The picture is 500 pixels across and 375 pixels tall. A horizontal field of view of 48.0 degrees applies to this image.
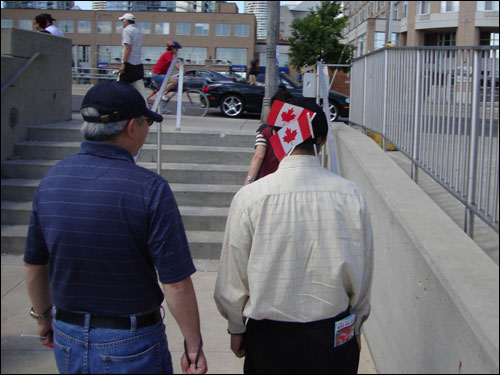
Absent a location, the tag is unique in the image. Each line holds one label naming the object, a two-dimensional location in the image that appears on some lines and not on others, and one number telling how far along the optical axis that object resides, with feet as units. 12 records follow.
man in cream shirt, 7.47
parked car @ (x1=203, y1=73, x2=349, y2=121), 47.21
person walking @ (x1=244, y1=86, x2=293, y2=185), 16.72
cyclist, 37.50
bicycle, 38.98
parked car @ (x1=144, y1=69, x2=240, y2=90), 66.27
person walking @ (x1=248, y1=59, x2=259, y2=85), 52.45
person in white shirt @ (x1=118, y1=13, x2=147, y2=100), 29.37
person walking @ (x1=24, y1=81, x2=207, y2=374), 6.82
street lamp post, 37.34
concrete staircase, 21.44
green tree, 70.36
